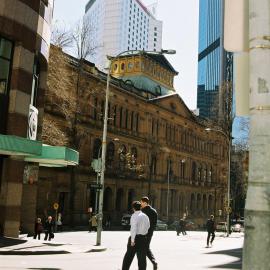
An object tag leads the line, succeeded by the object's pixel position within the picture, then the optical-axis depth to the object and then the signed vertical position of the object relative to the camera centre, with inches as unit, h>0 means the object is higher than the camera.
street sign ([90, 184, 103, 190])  881.5 +19.1
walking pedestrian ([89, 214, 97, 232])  1440.1 -86.1
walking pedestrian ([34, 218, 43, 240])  949.8 -73.1
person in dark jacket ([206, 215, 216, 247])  1052.4 -54.9
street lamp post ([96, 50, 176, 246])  869.8 +36.5
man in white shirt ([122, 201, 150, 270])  387.2 -36.7
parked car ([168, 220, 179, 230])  2412.2 -146.9
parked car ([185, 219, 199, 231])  2413.9 -136.5
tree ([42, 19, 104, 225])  1382.9 +376.2
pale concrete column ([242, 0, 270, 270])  112.9 +15.3
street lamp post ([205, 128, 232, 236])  1785.7 +11.1
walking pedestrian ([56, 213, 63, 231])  1511.6 -99.5
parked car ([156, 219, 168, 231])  2108.4 -126.0
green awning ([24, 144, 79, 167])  817.9 +72.1
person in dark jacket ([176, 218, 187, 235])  1616.6 -95.9
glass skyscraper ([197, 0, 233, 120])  5497.0 +1882.1
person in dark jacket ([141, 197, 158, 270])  458.3 -18.0
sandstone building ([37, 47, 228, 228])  1833.2 +300.5
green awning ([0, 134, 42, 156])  655.8 +69.3
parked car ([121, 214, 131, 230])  1886.1 -102.9
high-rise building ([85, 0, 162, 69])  7042.3 +2750.9
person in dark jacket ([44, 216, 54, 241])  957.2 -72.9
